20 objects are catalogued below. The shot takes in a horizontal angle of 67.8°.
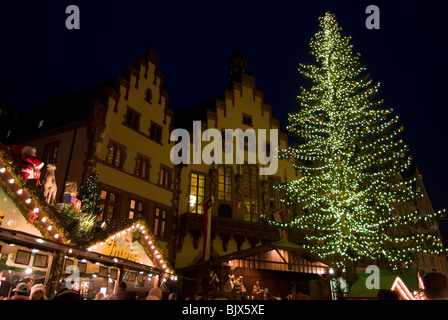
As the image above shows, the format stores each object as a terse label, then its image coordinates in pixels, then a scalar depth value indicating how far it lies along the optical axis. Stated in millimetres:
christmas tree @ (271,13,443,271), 17422
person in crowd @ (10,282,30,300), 8014
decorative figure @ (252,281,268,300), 19025
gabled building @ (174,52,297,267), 23703
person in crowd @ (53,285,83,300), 4465
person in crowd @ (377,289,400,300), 4746
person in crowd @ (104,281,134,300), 7611
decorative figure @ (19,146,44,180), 10258
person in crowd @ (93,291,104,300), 10328
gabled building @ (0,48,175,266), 19812
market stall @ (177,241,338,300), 18627
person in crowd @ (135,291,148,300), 11926
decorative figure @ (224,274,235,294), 18862
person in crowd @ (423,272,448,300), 4188
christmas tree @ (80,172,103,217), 13962
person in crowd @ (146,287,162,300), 8480
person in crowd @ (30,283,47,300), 6707
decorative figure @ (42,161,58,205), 12117
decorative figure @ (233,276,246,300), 17878
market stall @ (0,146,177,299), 8852
